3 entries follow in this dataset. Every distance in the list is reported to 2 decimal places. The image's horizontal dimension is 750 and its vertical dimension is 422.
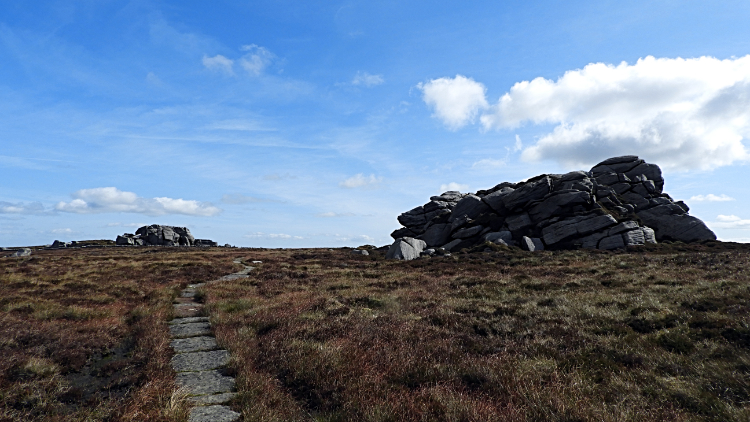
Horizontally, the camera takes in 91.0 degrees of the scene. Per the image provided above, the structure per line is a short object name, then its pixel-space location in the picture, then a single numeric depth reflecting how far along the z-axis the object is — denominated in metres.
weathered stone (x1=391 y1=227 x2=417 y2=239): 63.21
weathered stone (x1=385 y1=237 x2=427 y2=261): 44.63
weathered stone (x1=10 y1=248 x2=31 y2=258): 57.51
